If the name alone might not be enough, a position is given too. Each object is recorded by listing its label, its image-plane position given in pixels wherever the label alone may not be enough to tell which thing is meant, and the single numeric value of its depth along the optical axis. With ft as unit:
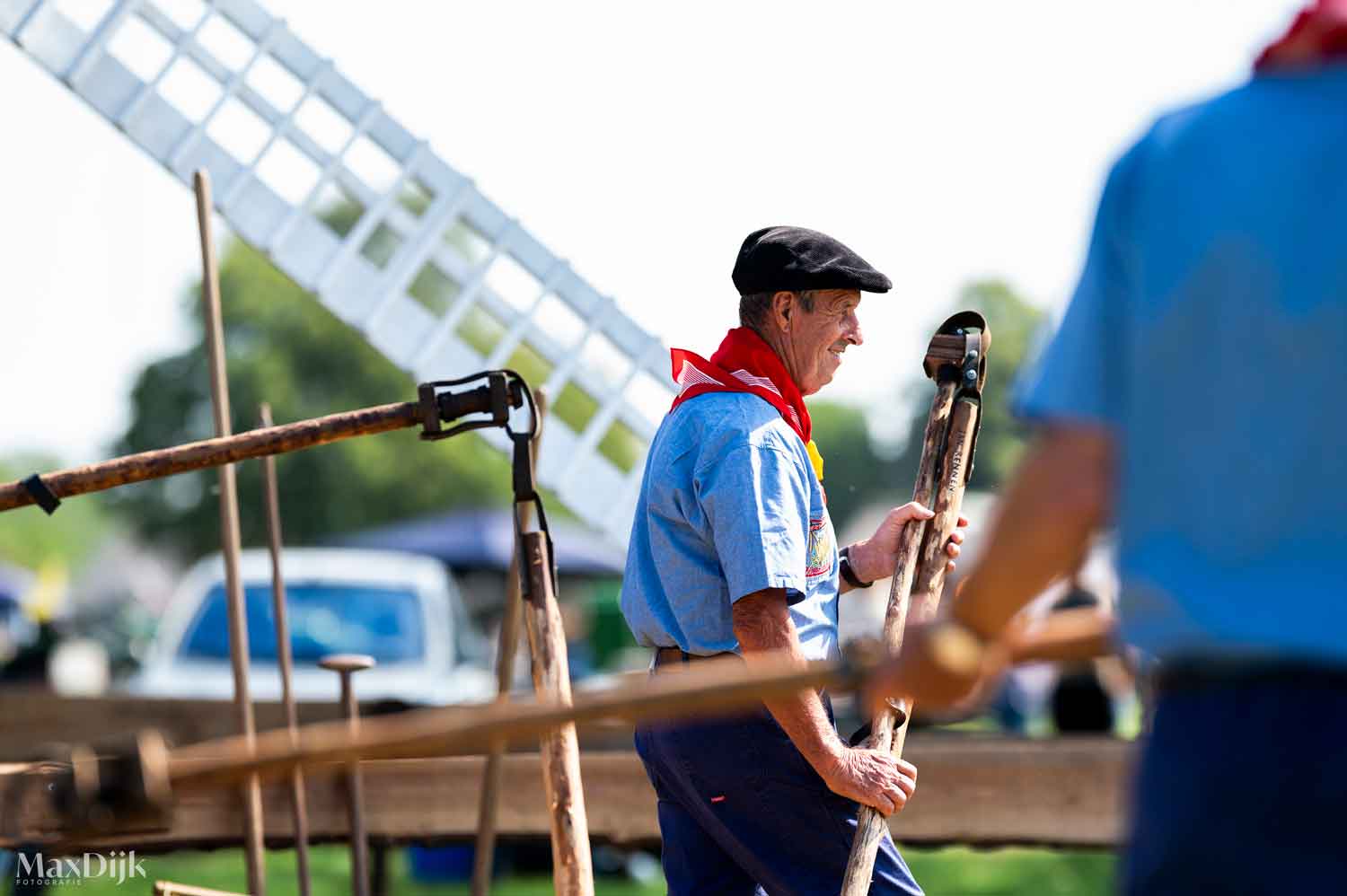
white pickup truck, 60.64
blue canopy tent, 129.29
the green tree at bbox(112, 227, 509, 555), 270.46
